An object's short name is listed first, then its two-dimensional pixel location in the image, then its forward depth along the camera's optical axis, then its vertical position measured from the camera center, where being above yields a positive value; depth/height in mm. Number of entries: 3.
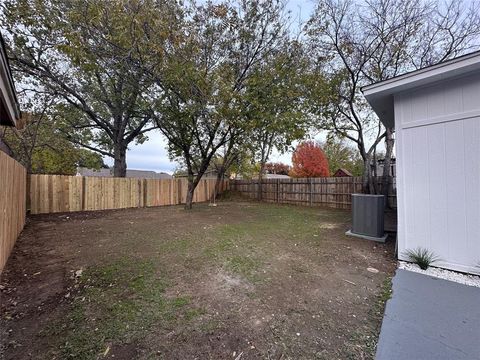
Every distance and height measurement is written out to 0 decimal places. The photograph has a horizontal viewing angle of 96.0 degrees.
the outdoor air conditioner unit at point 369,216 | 4543 -739
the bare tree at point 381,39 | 6641 +4790
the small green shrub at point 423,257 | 3119 -1100
